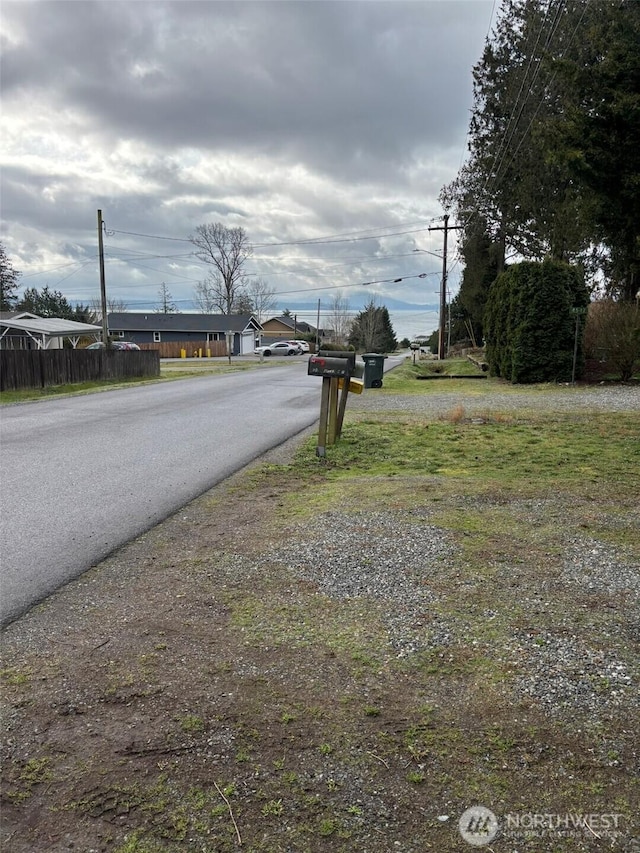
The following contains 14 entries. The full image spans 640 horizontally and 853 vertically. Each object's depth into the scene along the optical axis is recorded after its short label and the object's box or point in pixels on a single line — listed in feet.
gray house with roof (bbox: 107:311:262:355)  207.41
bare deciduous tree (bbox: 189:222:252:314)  224.94
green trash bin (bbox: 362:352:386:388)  64.23
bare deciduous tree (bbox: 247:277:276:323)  295.28
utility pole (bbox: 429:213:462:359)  126.00
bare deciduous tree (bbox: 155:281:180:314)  305.65
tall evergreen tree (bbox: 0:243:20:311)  238.68
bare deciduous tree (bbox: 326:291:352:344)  323.35
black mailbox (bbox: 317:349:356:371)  25.03
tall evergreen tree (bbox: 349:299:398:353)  263.49
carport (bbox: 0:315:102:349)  107.52
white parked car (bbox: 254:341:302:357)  181.57
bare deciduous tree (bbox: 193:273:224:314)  234.33
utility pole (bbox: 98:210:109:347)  90.12
